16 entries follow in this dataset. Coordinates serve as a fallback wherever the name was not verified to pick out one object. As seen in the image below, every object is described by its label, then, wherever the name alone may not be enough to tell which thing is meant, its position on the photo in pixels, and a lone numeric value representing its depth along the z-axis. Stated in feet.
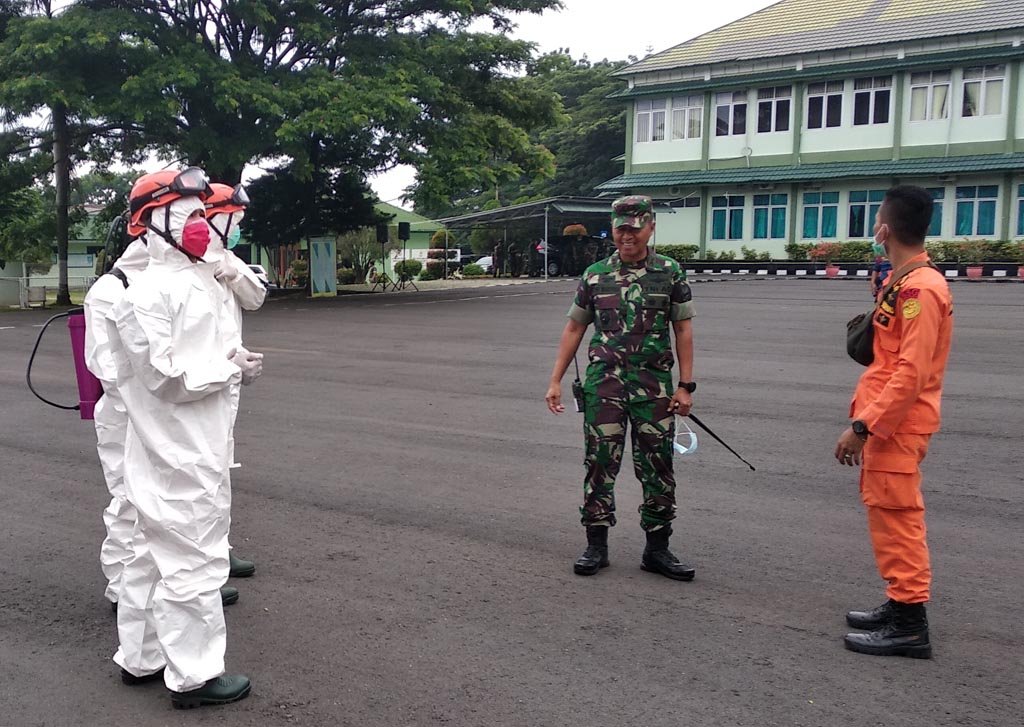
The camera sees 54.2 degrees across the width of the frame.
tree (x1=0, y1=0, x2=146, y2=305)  75.92
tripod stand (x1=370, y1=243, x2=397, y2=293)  111.98
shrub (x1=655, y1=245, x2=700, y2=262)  137.08
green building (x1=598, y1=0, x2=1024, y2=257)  118.83
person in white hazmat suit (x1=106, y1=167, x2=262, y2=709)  11.33
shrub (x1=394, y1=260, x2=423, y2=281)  124.62
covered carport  129.80
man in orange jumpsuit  12.85
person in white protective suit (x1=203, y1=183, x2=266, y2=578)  13.38
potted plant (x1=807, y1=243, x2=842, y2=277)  121.70
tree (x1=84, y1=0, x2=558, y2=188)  79.30
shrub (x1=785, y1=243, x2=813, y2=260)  127.95
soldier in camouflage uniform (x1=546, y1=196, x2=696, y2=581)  16.34
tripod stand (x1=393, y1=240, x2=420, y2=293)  110.93
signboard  101.86
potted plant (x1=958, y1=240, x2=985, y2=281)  109.70
